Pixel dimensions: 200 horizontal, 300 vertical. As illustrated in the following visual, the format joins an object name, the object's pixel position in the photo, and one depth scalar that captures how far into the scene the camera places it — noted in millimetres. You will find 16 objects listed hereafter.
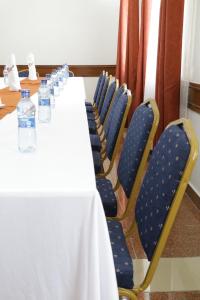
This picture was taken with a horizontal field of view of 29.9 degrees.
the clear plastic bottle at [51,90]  2275
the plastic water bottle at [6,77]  3430
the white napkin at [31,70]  4199
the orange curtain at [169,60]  2811
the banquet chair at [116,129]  1926
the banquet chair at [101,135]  2312
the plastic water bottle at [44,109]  1807
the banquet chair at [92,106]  4070
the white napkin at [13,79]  3193
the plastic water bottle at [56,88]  2786
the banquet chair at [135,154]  1395
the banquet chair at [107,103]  2914
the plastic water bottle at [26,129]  1234
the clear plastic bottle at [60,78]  3179
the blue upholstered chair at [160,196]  979
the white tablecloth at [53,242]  921
